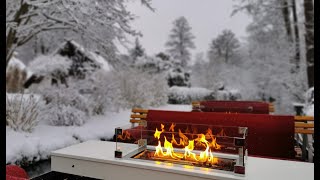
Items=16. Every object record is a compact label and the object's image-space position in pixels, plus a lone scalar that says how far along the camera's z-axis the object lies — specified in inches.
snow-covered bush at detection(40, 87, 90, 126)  215.0
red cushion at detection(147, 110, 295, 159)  112.6
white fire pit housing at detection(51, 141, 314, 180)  69.9
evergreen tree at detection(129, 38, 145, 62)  731.2
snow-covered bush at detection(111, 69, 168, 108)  324.8
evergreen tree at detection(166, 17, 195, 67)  740.0
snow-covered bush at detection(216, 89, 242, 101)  493.0
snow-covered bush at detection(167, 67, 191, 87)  572.4
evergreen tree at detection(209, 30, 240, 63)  743.7
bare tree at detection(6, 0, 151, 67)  155.5
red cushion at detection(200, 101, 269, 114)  164.3
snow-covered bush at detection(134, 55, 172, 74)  573.6
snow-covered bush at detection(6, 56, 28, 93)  445.1
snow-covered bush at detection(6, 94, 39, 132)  173.6
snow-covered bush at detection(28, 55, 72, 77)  293.9
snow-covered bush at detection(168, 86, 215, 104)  481.1
